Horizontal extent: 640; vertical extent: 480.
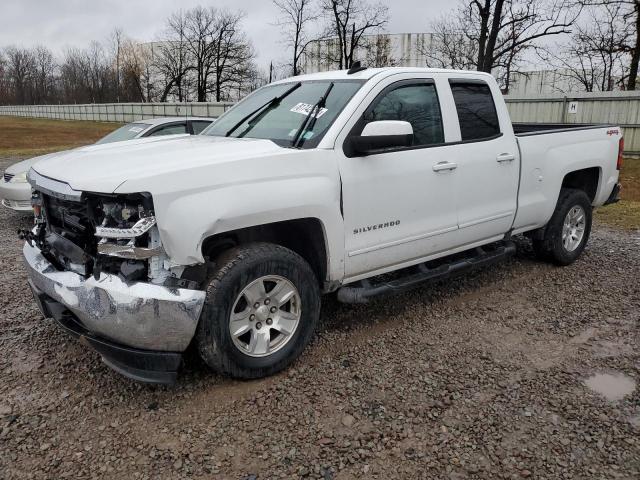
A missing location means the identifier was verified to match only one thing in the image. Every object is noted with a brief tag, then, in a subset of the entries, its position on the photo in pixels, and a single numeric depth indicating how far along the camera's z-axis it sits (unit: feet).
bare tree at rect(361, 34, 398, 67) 131.44
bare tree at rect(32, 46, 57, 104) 293.23
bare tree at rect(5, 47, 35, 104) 302.86
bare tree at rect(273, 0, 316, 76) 122.42
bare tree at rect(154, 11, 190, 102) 173.47
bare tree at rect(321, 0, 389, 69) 114.11
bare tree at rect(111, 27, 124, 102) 229.86
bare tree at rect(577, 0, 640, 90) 67.21
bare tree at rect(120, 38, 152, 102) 202.51
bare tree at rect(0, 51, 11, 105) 311.06
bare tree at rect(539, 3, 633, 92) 73.10
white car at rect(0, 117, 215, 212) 23.89
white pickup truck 9.39
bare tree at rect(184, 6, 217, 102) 164.55
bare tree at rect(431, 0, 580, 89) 62.39
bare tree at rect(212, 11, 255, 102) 161.99
